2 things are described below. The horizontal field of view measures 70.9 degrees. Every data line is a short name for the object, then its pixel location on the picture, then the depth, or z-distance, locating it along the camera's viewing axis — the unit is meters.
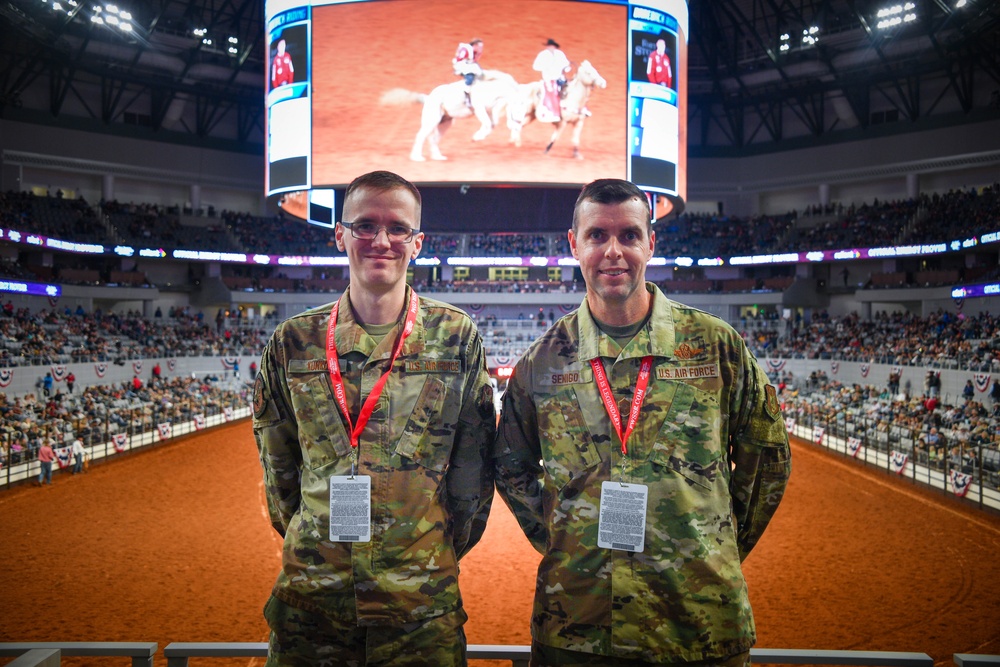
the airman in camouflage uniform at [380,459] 3.31
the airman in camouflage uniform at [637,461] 3.25
